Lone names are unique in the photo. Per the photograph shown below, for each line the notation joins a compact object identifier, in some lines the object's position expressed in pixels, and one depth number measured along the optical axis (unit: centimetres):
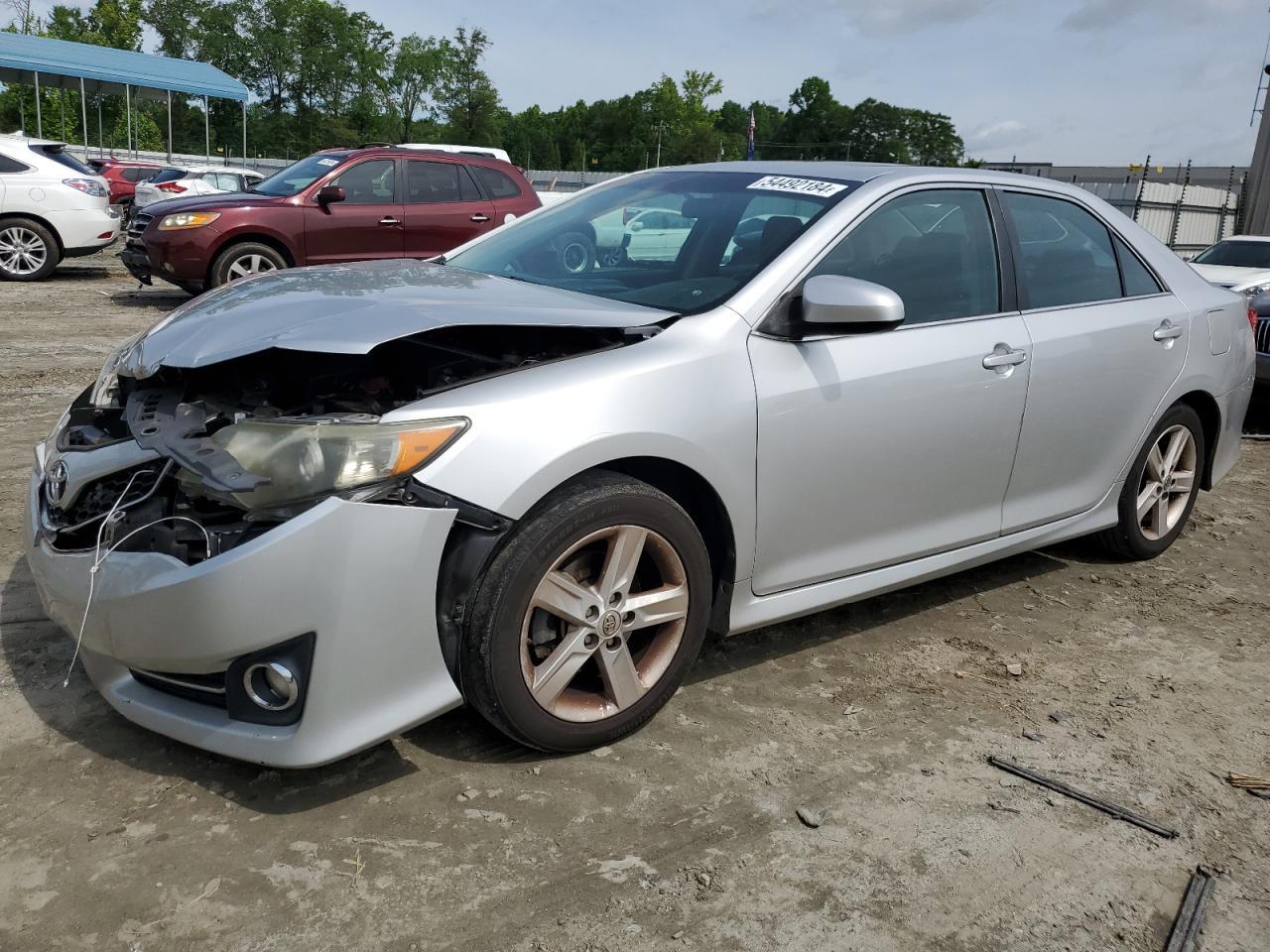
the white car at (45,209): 1259
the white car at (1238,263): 1132
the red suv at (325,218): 1090
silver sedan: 245
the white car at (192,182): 1917
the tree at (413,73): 8700
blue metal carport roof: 3388
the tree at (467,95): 8700
